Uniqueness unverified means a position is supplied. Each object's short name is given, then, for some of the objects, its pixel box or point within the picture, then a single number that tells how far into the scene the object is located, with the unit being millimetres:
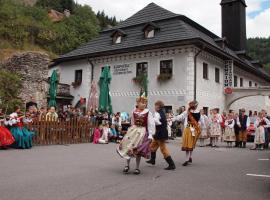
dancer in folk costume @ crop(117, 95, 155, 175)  5081
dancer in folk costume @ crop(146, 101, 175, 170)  5618
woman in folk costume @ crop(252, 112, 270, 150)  9945
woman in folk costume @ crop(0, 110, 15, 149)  8083
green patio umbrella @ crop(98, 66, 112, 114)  12243
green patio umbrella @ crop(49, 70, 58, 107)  13675
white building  15459
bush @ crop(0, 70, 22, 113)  11652
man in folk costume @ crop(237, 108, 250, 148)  10811
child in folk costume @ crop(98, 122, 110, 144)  10984
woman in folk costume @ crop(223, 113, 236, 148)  10957
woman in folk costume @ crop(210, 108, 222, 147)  10967
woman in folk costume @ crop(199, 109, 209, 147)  10759
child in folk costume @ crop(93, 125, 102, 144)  11090
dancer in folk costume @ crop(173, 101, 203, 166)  6210
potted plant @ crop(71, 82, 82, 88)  19276
